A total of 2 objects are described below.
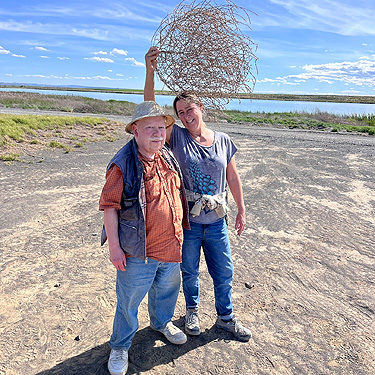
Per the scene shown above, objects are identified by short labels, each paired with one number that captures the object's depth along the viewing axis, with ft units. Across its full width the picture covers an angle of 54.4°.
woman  8.68
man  7.35
